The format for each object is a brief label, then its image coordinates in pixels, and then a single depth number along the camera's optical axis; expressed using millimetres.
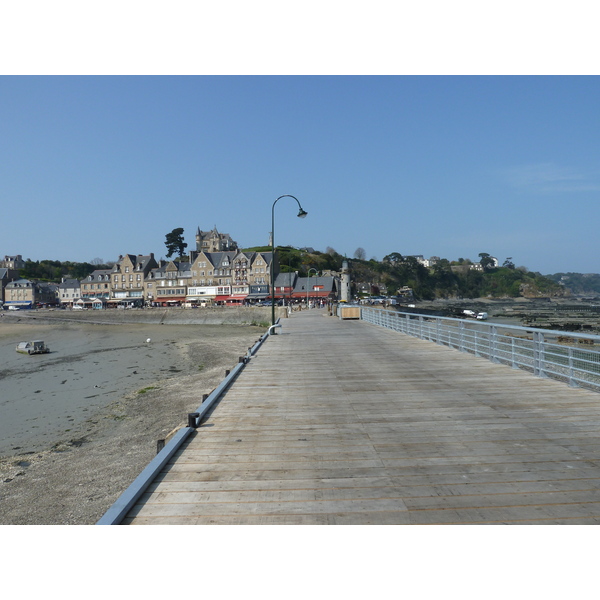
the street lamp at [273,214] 22531
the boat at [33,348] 36562
